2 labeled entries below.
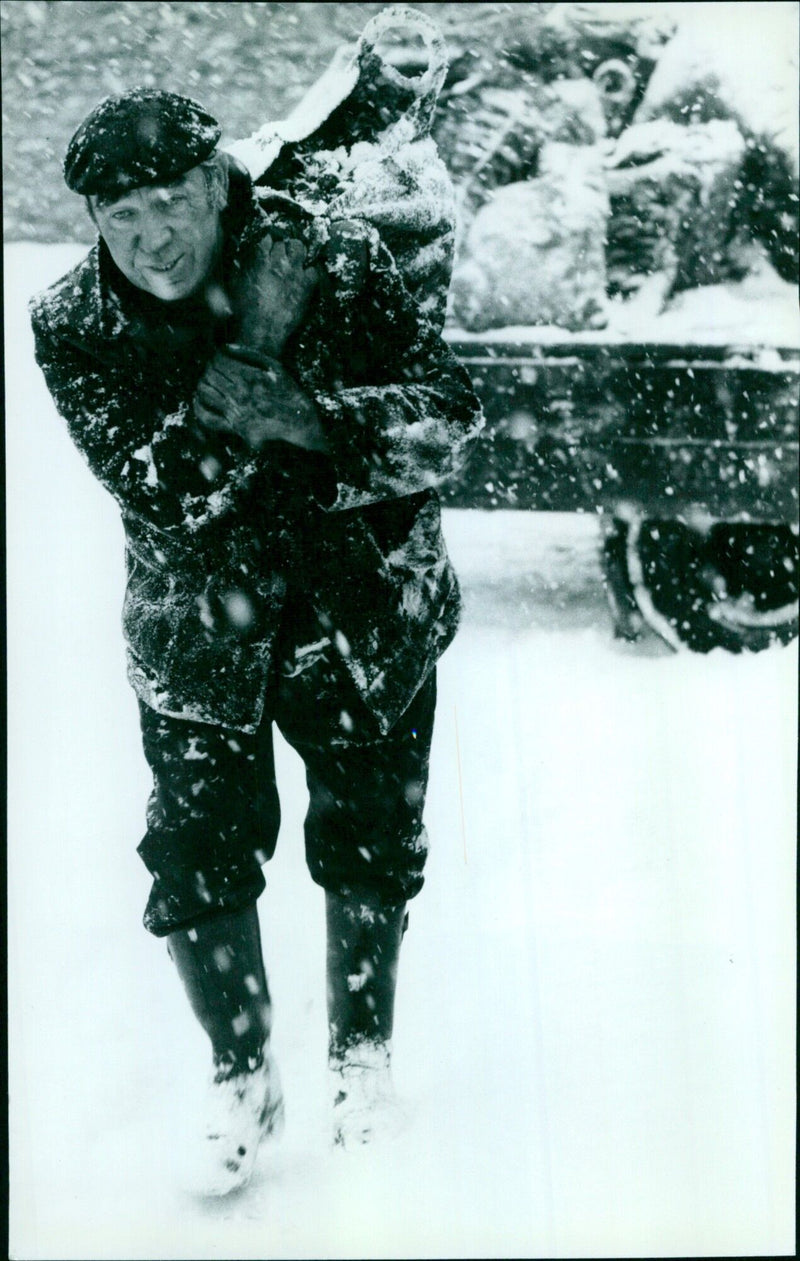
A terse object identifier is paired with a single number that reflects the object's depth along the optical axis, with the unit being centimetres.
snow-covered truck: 494
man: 443
